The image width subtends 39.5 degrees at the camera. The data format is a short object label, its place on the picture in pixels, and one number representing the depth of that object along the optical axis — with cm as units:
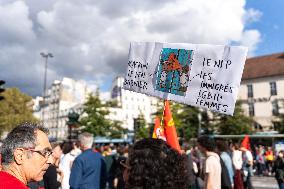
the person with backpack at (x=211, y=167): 662
